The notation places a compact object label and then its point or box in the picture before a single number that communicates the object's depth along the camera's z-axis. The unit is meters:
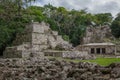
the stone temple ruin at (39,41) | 20.32
